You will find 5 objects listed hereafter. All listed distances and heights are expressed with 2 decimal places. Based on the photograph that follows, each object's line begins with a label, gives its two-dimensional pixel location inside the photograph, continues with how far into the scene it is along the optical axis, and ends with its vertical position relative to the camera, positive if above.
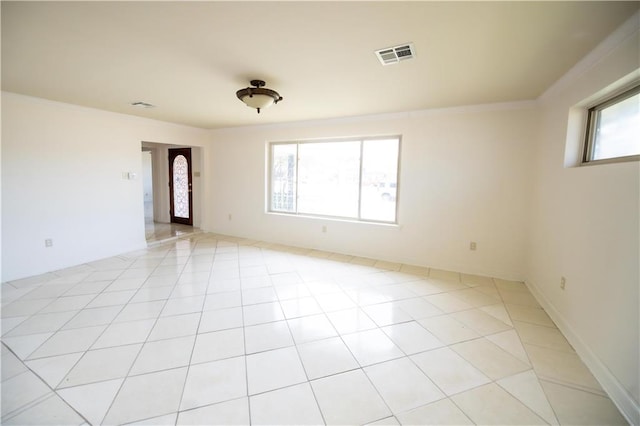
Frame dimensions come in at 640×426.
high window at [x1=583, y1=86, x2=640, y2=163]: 1.88 +0.53
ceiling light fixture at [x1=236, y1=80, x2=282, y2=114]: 2.70 +0.94
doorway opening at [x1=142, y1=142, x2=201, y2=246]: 6.43 -0.10
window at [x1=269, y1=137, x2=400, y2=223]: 4.46 +0.20
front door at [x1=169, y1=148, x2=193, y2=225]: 6.71 -0.01
